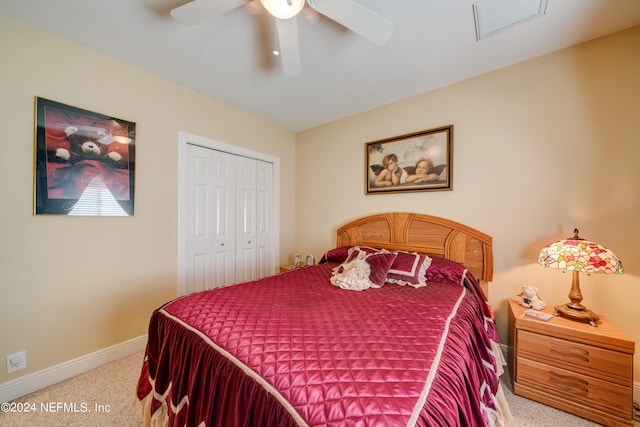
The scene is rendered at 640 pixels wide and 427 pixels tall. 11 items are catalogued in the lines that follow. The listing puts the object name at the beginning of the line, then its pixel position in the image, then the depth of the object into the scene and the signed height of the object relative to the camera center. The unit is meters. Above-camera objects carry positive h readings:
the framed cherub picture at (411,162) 2.37 +0.55
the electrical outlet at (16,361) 1.60 -1.01
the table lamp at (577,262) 1.43 -0.31
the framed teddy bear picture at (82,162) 1.71 +0.40
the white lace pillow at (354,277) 1.83 -0.52
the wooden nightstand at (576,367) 1.36 -0.97
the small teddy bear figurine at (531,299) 1.76 -0.66
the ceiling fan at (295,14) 1.28 +1.12
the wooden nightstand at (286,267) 3.21 -0.74
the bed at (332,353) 0.75 -0.58
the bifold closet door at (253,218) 3.07 -0.07
